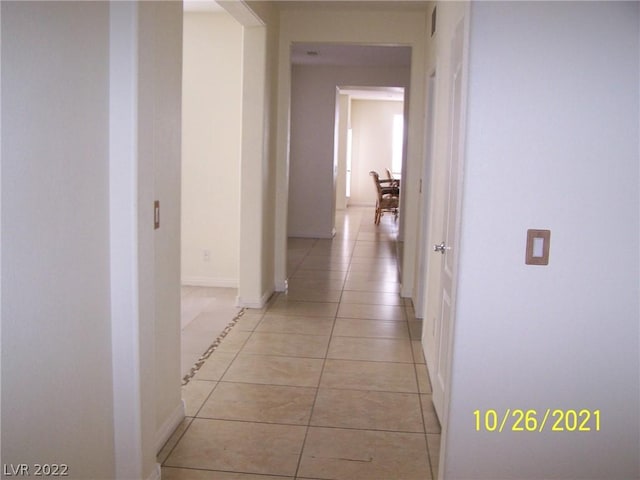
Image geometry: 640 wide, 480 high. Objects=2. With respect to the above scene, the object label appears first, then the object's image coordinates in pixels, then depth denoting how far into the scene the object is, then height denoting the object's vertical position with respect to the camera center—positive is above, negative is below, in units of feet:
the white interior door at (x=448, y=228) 9.25 -0.91
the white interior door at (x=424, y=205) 15.80 -0.87
